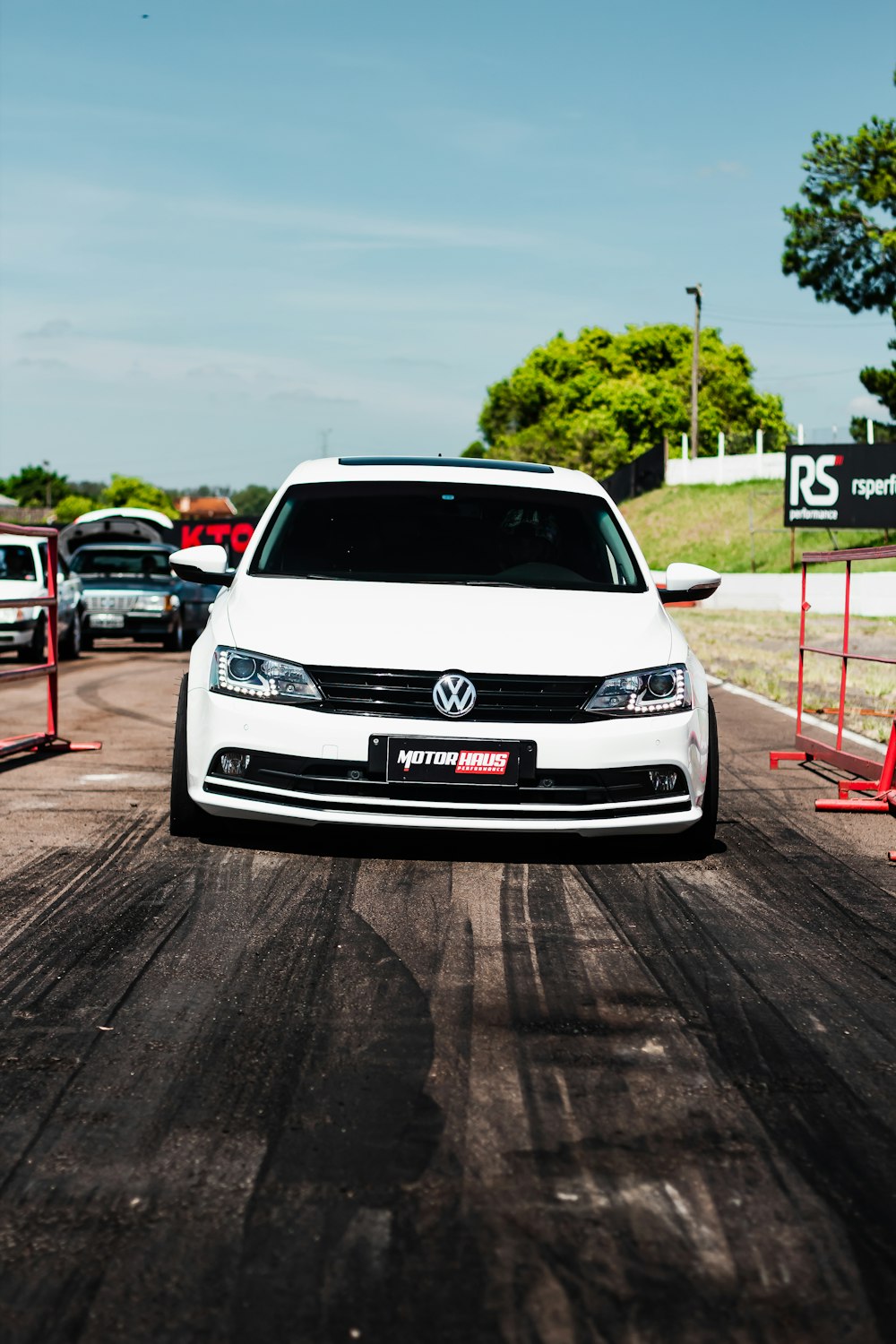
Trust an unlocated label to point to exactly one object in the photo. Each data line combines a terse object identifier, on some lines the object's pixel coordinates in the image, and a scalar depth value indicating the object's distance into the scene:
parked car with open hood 22.59
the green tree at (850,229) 53.81
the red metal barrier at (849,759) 8.29
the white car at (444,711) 5.92
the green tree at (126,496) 197.38
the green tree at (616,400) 96.44
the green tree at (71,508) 182.62
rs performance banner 45.78
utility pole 65.12
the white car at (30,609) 18.20
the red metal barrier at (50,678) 9.70
